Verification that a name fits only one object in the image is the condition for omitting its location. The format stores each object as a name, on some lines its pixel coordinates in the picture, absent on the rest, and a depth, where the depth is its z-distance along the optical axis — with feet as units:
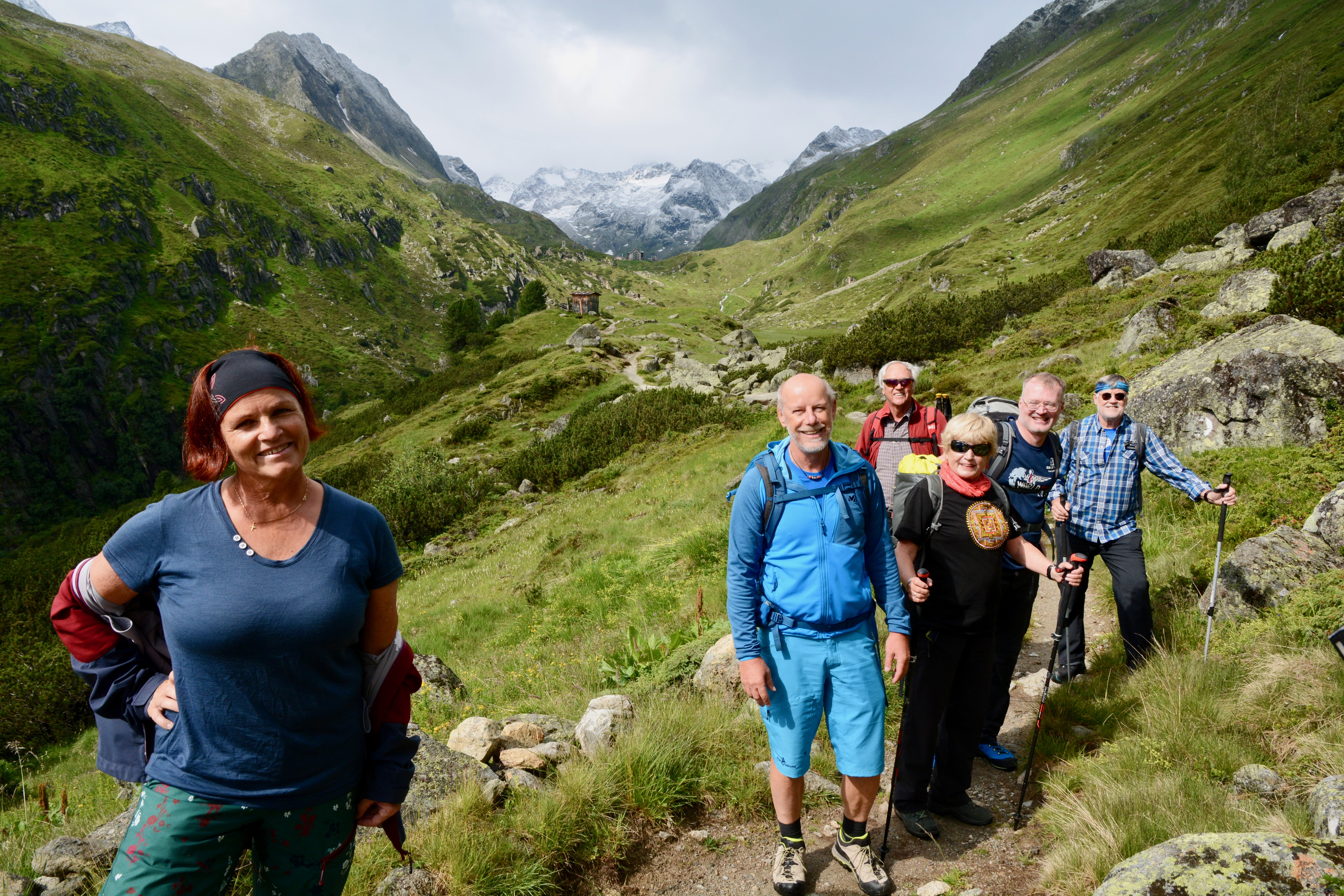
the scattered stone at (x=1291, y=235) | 69.41
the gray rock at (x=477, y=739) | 15.94
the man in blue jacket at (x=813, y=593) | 11.18
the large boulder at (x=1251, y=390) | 27.61
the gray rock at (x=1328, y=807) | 9.04
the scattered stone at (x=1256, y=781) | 11.66
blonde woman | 12.94
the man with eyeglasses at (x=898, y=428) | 21.58
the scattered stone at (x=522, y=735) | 17.29
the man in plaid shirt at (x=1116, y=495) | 17.97
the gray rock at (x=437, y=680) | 24.90
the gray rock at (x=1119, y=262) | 99.19
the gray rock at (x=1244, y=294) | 52.19
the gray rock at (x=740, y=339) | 197.88
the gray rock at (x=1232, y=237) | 91.66
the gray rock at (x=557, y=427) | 105.50
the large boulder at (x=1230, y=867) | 7.60
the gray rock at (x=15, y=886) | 10.23
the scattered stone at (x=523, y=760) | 15.71
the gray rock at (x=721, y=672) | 19.43
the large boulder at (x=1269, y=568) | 17.69
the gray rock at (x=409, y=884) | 10.79
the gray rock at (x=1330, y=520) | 18.21
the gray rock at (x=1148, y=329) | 54.39
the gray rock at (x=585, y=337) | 164.55
